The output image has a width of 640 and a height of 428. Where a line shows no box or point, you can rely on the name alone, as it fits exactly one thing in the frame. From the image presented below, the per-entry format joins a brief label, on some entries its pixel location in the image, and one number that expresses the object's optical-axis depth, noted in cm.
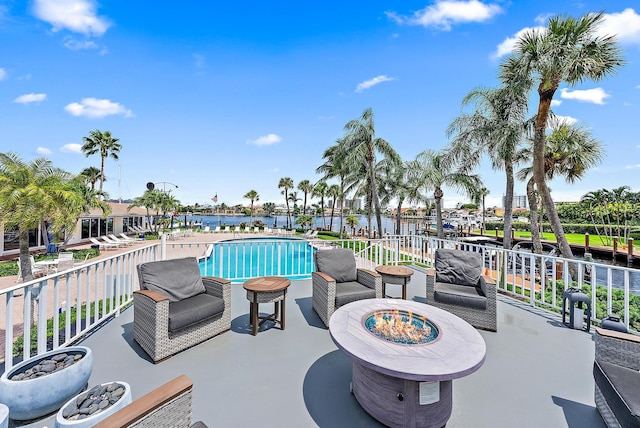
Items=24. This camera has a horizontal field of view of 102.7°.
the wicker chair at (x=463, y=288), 325
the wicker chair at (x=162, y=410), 106
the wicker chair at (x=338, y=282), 335
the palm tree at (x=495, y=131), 841
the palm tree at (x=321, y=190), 3072
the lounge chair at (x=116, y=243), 1534
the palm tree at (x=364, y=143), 1333
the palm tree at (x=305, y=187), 3600
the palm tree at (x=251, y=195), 3722
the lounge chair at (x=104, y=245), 1495
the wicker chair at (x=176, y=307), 253
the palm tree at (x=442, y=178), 1105
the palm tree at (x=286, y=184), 3546
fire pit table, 162
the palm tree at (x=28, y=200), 542
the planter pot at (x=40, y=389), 168
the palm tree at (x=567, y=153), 902
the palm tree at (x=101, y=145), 2239
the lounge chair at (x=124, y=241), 1585
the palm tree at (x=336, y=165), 1443
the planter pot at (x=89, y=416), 138
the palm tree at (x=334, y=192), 3051
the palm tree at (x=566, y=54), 595
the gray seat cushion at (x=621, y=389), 133
